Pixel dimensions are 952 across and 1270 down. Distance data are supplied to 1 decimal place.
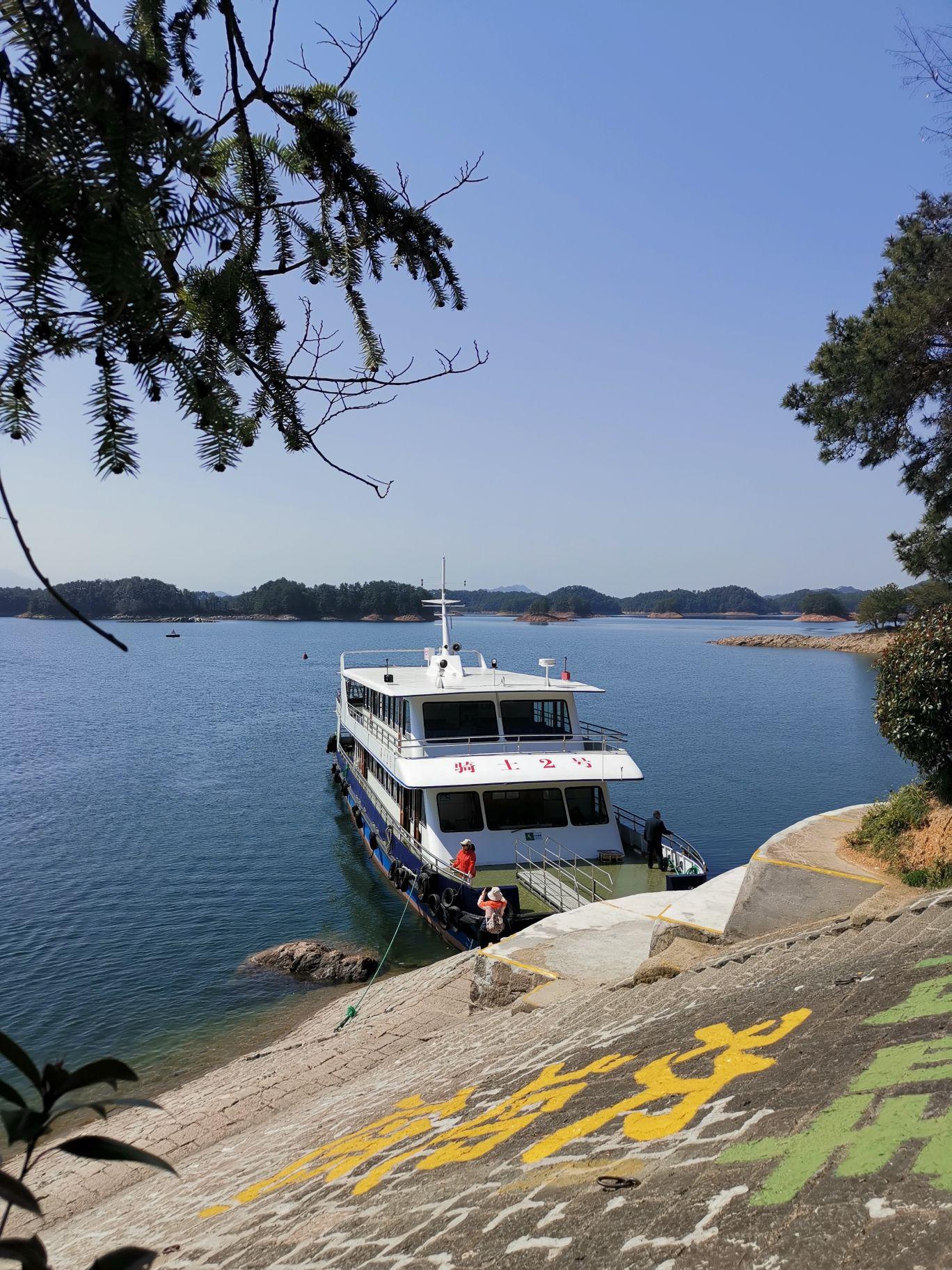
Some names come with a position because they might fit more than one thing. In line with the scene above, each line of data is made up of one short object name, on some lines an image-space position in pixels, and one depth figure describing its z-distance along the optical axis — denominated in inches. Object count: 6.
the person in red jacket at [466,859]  687.7
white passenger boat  690.2
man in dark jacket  729.0
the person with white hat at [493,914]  590.2
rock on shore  695.7
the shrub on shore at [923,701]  455.2
